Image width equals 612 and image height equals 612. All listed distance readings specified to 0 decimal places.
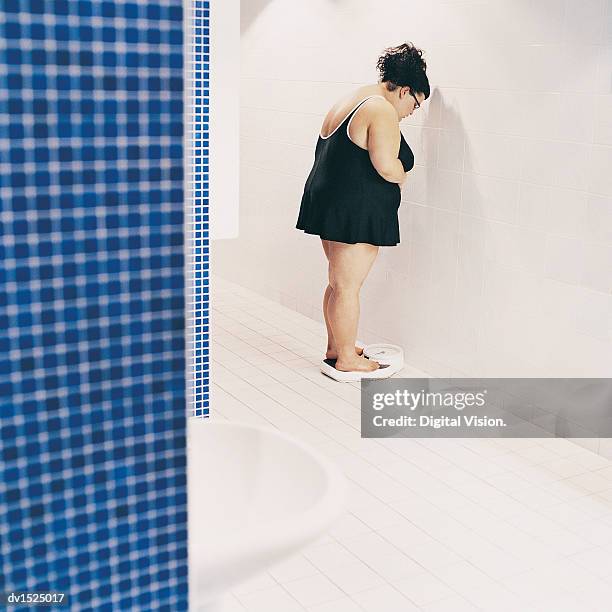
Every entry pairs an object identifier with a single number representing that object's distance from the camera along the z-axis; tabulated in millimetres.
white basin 1451
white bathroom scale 4633
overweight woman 4277
